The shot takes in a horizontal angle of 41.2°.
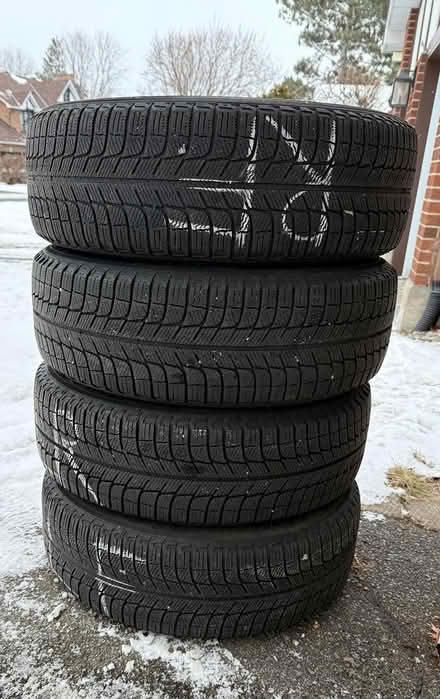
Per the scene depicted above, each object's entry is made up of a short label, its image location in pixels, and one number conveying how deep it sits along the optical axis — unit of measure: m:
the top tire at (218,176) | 1.36
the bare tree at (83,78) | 57.84
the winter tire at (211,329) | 1.43
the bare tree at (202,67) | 38.28
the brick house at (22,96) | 43.69
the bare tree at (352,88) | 29.41
